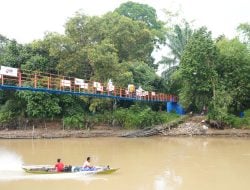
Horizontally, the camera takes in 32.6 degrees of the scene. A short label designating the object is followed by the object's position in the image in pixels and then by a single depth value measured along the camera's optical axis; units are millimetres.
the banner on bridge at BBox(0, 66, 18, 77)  18578
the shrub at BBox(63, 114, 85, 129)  30766
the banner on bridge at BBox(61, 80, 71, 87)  24041
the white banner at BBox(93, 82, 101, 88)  26383
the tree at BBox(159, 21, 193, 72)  36969
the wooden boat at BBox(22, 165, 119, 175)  15836
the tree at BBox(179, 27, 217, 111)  30641
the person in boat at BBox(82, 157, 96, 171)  15961
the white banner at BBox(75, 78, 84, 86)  24884
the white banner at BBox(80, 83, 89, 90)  25425
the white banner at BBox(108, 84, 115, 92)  27798
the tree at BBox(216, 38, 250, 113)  30797
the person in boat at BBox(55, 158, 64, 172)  15922
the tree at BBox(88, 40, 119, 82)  29844
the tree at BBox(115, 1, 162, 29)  47281
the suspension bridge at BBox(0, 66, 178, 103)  24984
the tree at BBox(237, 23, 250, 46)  34878
